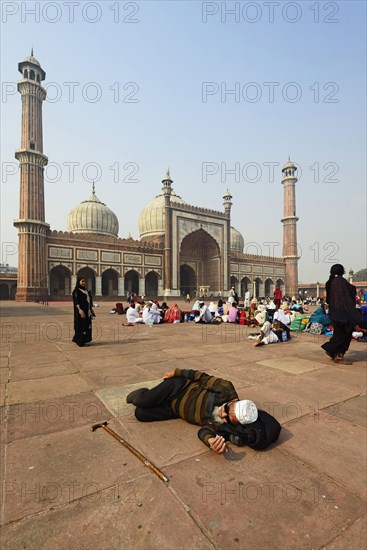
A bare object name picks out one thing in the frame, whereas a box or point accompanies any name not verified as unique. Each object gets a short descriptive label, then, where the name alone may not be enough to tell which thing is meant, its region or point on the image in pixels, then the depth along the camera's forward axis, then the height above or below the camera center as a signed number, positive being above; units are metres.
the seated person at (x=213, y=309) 11.15 -1.12
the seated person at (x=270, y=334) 5.67 -1.11
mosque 24.55 +3.35
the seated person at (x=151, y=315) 9.41 -1.14
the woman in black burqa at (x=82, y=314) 5.36 -0.62
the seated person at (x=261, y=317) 8.20 -1.07
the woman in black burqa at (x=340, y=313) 4.38 -0.52
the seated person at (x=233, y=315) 10.10 -1.22
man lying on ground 1.93 -0.96
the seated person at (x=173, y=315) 10.19 -1.22
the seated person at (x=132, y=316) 9.11 -1.12
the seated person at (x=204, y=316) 9.91 -1.23
